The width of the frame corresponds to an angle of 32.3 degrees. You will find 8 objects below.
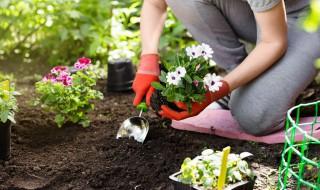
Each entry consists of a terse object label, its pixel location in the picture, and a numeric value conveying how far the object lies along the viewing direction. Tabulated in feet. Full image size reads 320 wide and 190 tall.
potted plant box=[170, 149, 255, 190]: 5.80
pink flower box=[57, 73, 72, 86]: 8.43
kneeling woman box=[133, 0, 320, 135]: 7.77
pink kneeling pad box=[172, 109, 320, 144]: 8.29
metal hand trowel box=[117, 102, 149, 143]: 8.29
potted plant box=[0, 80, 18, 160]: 7.03
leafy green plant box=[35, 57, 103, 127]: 8.43
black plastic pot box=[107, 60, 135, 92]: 10.57
